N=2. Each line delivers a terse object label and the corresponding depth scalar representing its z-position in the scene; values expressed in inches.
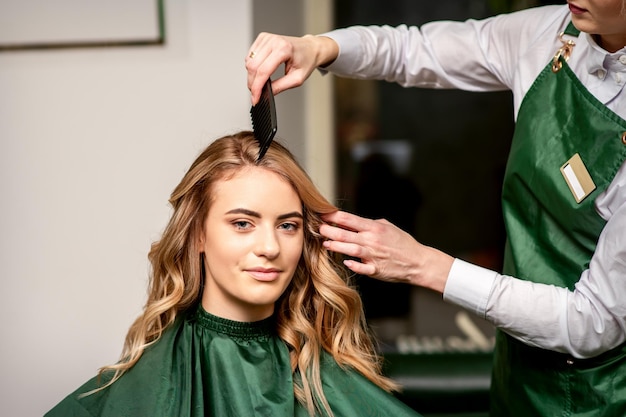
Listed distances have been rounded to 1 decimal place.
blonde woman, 64.0
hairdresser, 62.0
